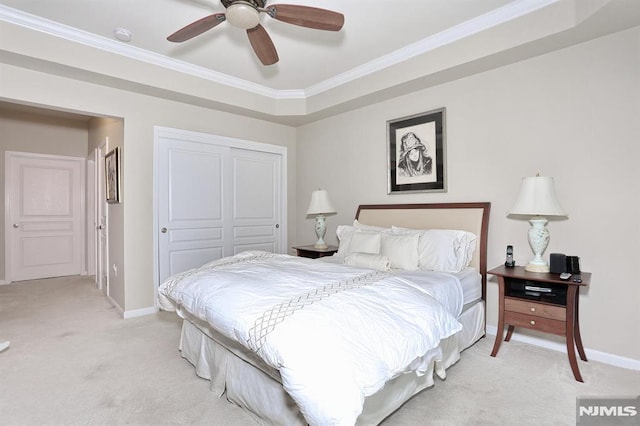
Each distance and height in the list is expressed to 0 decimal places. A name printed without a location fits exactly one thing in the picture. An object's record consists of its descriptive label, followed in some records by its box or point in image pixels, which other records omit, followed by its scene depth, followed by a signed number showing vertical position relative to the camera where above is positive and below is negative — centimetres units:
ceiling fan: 210 +127
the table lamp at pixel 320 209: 438 +0
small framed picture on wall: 388 +43
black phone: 289 -45
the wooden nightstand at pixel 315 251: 427 -56
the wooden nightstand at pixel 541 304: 236 -73
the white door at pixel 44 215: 546 -10
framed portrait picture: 357 +63
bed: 136 -59
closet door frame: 393 +75
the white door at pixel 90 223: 616 -25
